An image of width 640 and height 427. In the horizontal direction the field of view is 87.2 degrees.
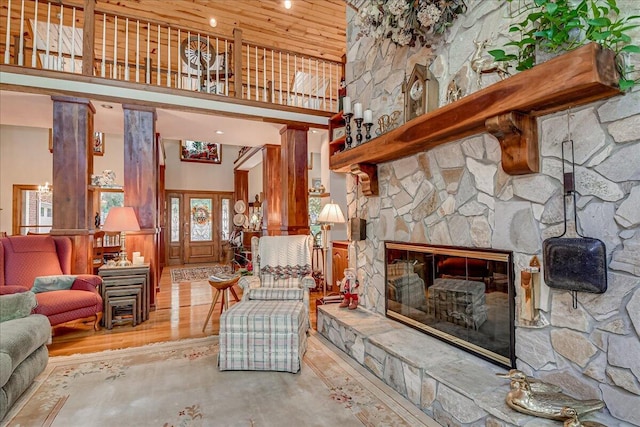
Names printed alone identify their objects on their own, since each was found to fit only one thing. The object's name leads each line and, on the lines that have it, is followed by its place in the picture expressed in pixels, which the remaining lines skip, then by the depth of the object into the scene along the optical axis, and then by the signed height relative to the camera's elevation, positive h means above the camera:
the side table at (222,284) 3.68 -0.71
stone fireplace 1.51 -0.03
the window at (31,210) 7.29 +0.23
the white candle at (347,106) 3.28 +1.10
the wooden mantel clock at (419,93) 2.55 +0.99
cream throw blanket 3.62 -0.40
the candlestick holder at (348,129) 3.30 +0.89
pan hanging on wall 1.54 -0.20
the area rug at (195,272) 6.96 -1.22
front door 9.48 -0.18
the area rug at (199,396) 2.02 -1.20
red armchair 3.27 -0.61
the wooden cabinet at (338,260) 4.91 -0.61
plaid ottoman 2.63 -0.97
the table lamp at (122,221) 3.88 -0.01
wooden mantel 1.41 +0.57
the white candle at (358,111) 3.20 +1.03
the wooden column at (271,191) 6.25 +0.56
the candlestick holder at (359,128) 3.18 +0.89
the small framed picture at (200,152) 9.46 +1.94
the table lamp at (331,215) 4.48 +0.05
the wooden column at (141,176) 4.43 +0.58
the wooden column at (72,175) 4.07 +0.55
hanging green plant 1.45 +0.88
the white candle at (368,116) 3.09 +0.95
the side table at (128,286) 3.79 -0.76
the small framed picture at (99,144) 7.82 +1.78
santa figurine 3.42 -0.74
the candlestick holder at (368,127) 3.13 +0.86
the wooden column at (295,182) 5.51 +0.62
